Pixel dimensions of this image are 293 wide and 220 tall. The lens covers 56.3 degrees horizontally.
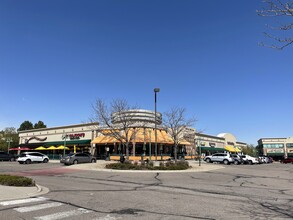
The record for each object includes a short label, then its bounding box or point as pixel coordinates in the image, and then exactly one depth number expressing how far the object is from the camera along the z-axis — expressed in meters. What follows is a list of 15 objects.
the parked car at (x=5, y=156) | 45.70
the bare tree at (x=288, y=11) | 6.82
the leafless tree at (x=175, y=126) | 43.16
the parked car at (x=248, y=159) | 46.49
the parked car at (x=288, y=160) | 58.78
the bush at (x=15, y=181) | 12.42
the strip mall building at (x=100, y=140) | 46.00
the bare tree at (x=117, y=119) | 32.53
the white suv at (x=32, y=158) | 37.28
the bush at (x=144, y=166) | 26.22
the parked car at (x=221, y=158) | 42.86
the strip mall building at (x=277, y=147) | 107.25
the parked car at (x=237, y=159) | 43.67
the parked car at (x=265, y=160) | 52.92
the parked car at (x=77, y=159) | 33.84
